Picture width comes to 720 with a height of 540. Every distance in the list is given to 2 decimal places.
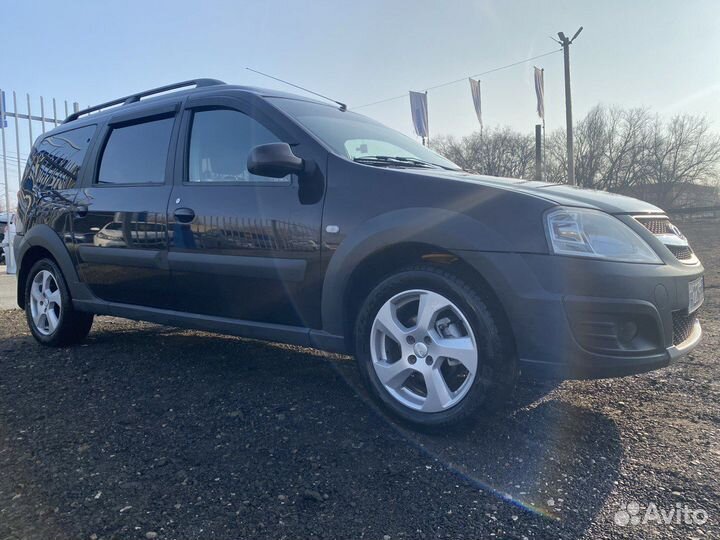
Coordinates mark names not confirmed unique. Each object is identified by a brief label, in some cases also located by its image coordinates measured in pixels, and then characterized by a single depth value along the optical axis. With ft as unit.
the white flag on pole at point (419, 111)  96.12
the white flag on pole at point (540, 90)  89.10
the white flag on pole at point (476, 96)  100.48
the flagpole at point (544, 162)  147.68
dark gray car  7.84
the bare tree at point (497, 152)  164.66
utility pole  68.90
